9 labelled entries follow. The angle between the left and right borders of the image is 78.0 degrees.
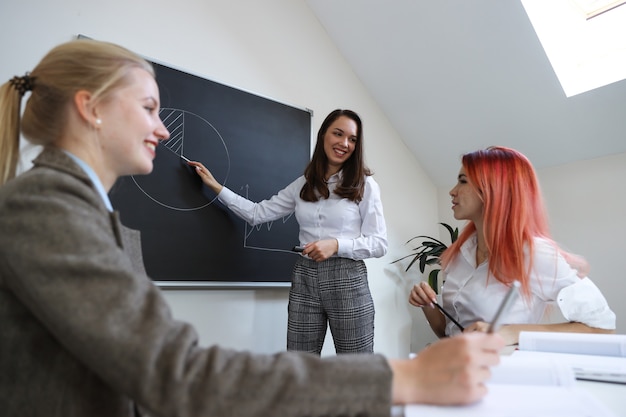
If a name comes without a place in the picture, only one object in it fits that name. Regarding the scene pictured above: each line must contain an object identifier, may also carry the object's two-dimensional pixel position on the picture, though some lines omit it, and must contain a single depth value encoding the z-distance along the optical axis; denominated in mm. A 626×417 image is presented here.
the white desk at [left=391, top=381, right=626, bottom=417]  581
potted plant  2625
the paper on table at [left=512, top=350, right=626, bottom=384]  703
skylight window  2150
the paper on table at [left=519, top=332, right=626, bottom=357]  833
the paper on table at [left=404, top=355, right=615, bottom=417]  458
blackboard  1597
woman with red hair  1130
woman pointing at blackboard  1603
